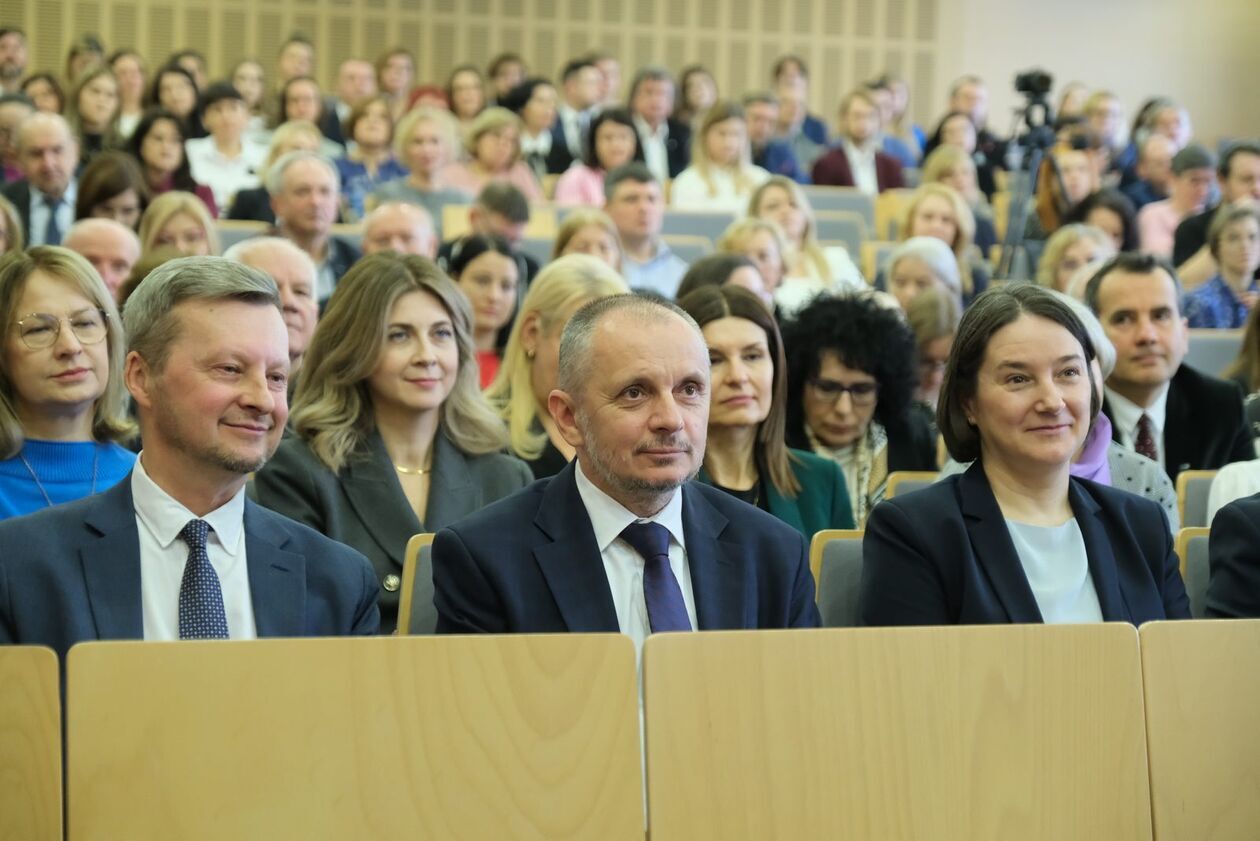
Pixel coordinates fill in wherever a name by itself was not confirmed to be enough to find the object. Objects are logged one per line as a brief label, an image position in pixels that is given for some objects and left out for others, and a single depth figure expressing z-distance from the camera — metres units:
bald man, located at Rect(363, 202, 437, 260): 5.27
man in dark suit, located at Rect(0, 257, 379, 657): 2.17
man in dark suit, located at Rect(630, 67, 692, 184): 8.85
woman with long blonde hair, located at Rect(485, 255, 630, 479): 3.48
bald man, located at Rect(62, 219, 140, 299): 4.59
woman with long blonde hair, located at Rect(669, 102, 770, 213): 7.80
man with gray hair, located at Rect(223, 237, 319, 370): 3.98
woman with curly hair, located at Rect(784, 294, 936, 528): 3.82
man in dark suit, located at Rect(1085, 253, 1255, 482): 3.86
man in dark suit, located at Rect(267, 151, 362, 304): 5.42
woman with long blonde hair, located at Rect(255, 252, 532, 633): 3.00
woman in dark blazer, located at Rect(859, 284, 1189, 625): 2.55
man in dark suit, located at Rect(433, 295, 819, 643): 2.30
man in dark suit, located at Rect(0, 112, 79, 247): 5.97
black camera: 7.58
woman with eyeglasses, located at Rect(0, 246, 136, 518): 2.86
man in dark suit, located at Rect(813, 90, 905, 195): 8.99
